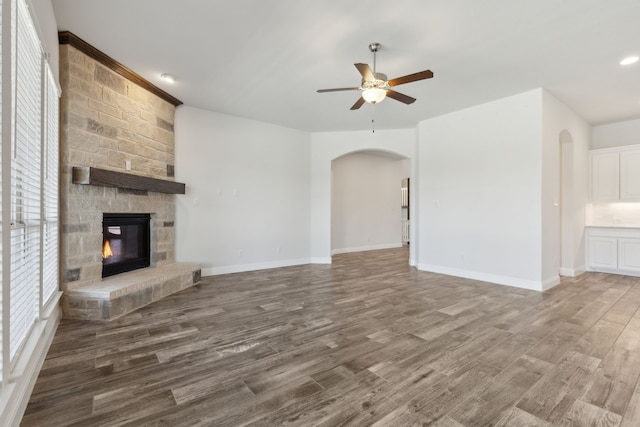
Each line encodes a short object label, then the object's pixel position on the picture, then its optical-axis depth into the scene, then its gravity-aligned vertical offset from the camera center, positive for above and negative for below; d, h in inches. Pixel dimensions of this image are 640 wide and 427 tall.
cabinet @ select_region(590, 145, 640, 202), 205.5 +30.0
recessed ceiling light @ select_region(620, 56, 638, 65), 131.9 +71.7
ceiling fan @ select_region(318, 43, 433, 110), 113.0 +53.7
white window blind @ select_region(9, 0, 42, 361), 69.9 +8.2
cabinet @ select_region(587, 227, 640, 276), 204.1 -26.1
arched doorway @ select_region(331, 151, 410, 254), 322.7 +13.7
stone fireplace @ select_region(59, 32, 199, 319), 124.0 +27.3
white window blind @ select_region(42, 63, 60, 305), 100.2 +9.4
